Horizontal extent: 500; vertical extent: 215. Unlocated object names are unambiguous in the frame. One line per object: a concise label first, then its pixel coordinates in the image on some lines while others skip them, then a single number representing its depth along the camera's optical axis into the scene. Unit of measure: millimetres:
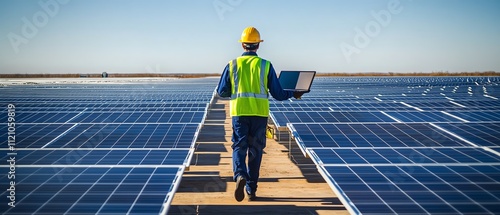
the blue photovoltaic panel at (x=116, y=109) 15711
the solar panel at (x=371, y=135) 8547
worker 6227
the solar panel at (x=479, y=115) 12281
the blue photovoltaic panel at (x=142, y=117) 12406
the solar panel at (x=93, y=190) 4578
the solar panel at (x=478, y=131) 8922
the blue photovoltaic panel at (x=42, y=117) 12203
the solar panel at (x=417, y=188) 4703
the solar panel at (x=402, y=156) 6875
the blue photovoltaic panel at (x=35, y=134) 8828
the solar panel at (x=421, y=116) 12141
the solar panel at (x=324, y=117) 12102
